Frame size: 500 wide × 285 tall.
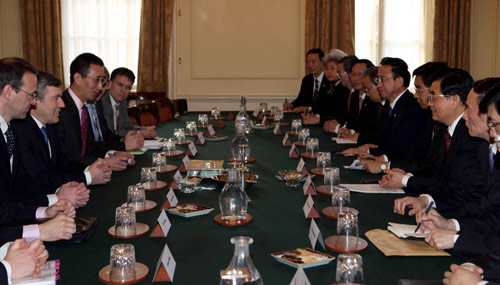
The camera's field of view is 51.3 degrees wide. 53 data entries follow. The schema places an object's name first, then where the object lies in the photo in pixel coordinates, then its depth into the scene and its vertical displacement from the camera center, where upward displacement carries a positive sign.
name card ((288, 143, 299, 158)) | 3.84 -0.58
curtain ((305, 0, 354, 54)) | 8.66 +0.81
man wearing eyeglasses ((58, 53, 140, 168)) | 3.94 -0.22
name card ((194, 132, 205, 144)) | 4.54 -0.57
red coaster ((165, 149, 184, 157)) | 3.88 -0.59
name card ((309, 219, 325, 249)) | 1.90 -0.60
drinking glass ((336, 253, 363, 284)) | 1.54 -0.57
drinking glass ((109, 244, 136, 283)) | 1.64 -0.59
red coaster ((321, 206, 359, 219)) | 2.31 -0.62
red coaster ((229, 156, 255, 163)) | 3.61 -0.60
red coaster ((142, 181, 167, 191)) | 2.83 -0.61
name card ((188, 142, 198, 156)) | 3.92 -0.58
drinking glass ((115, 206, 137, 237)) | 2.06 -0.58
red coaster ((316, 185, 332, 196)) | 2.74 -0.61
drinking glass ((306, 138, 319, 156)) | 3.85 -0.53
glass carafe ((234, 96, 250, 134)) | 5.42 -0.49
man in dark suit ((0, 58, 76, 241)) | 2.30 -0.38
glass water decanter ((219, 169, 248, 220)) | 2.22 -0.55
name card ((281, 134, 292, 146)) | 4.41 -0.57
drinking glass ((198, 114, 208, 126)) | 5.89 -0.52
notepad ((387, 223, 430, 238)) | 2.05 -0.63
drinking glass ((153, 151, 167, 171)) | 3.32 -0.55
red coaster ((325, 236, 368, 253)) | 1.89 -0.63
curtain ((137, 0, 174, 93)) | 8.67 +0.51
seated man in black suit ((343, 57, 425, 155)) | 4.23 -0.32
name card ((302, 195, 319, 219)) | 2.31 -0.61
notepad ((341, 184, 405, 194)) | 2.81 -0.63
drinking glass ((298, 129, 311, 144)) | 4.45 -0.52
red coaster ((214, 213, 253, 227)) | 2.22 -0.63
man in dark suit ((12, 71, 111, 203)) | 2.96 -0.40
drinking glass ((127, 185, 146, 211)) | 2.43 -0.57
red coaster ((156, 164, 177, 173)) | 3.30 -0.60
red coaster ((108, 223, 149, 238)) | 2.07 -0.63
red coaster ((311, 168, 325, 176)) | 3.18 -0.60
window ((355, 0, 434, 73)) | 8.88 +0.74
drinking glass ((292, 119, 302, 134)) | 5.17 -0.51
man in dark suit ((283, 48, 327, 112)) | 7.52 -0.12
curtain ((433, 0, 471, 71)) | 8.59 +0.68
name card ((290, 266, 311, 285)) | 1.47 -0.58
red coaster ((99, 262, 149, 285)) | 1.62 -0.63
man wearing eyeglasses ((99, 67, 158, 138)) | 5.14 -0.22
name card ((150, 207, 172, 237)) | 2.06 -0.61
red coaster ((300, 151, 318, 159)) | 3.76 -0.59
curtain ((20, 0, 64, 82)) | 8.60 +0.69
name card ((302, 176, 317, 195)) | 2.73 -0.60
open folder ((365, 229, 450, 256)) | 1.87 -0.64
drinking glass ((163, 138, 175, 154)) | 3.96 -0.53
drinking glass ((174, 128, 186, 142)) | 4.50 -0.52
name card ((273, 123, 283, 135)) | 5.24 -0.57
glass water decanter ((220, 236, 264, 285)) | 1.23 -0.47
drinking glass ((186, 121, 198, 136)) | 5.14 -0.53
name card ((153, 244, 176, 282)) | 1.61 -0.61
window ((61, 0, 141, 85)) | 8.80 +0.76
